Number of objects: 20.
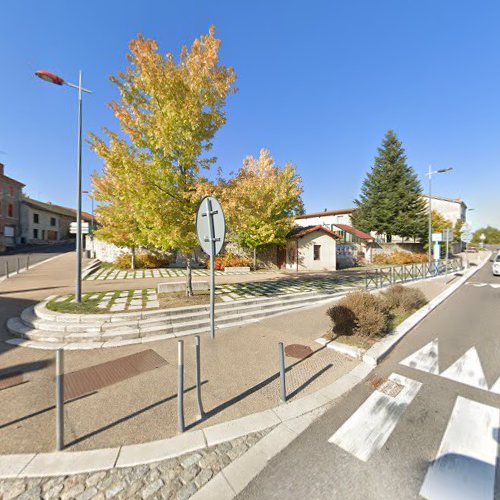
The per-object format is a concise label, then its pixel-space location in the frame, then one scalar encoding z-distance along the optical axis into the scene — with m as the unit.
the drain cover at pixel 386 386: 3.72
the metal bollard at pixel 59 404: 2.57
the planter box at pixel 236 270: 17.24
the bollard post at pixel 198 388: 3.11
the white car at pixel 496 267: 17.40
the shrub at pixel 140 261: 18.38
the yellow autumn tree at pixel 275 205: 17.56
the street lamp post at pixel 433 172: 16.55
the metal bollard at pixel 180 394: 2.84
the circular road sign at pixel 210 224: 4.55
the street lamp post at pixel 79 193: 7.11
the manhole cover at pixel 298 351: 4.92
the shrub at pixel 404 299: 8.02
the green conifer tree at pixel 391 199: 28.02
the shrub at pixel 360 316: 5.58
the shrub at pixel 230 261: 18.48
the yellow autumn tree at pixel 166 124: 6.51
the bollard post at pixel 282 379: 3.44
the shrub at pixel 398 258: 26.80
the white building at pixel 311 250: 20.23
